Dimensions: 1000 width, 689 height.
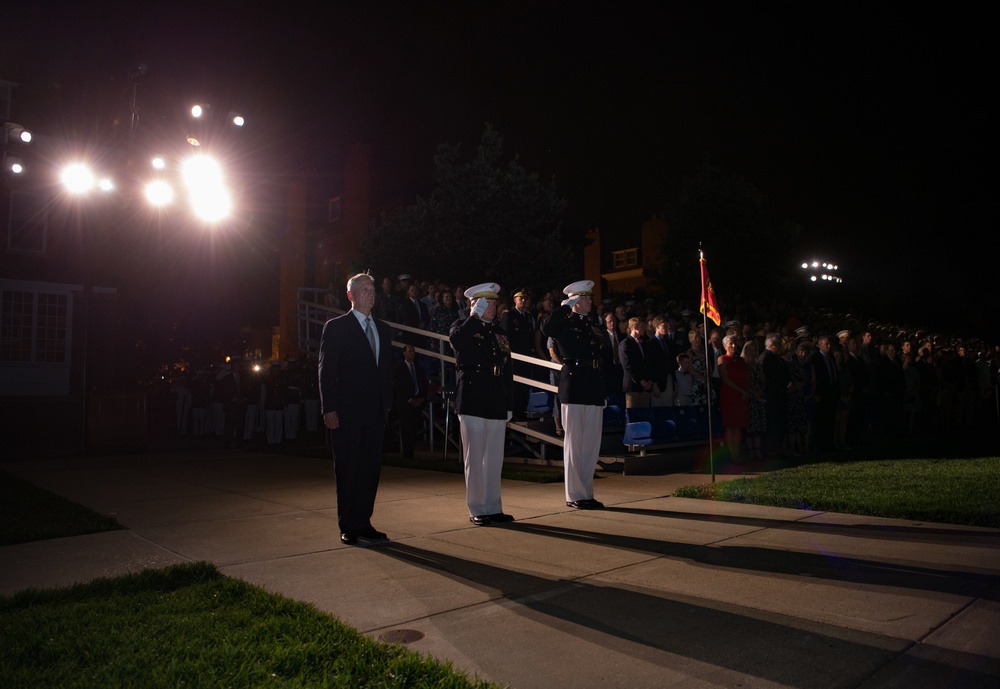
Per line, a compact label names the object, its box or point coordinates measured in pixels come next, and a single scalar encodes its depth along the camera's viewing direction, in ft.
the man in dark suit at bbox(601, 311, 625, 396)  40.11
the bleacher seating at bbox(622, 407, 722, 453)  35.32
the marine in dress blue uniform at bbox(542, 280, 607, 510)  23.77
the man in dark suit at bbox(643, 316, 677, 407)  39.42
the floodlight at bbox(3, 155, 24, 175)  50.98
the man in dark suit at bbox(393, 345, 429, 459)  39.58
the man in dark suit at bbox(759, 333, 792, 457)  39.27
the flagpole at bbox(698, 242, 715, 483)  30.79
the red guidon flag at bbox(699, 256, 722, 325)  31.89
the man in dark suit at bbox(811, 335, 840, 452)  42.70
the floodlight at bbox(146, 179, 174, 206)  54.75
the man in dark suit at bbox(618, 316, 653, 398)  38.01
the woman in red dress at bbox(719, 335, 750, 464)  36.58
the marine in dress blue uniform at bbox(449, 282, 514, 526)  21.24
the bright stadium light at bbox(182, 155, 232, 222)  56.29
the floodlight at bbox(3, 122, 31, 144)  46.85
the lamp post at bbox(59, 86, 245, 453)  46.98
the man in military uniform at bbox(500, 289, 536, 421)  40.19
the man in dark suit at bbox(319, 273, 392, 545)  18.69
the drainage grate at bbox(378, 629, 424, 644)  11.20
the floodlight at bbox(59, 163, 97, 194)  51.42
